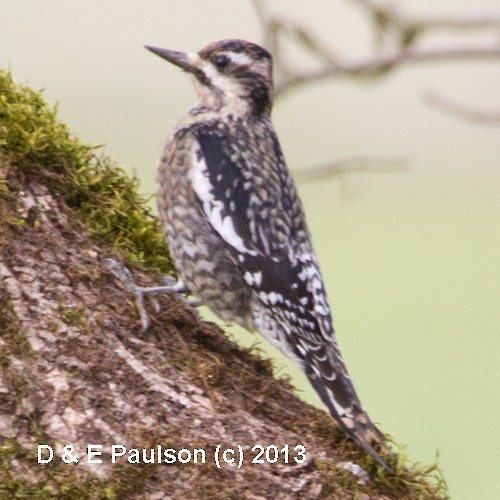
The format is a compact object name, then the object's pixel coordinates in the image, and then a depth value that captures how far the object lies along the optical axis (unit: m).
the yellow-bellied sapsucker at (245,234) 6.48
